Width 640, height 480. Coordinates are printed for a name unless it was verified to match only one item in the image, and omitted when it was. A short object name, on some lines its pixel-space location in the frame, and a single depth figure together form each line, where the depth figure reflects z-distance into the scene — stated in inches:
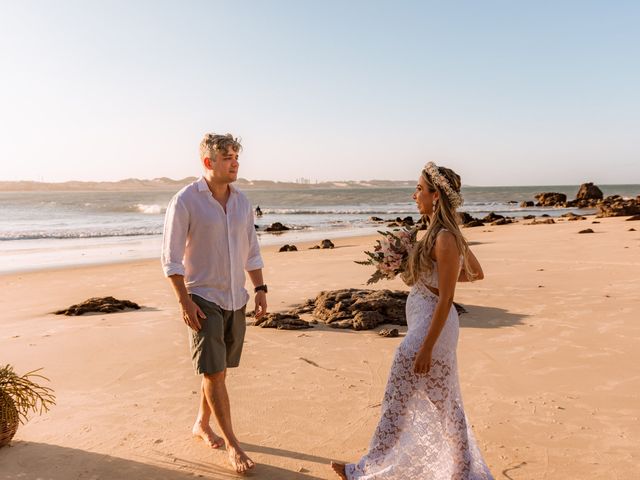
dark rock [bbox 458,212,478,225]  1135.9
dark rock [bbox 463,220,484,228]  1097.7
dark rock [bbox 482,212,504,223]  1225.1
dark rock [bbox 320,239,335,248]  749.3
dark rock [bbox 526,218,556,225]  1064.0
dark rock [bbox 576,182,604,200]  2192.4
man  152.0
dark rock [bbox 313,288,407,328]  312.5
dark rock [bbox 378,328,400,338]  282.8
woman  126.6
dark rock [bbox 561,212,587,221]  1131.0
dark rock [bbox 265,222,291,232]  1179.3
